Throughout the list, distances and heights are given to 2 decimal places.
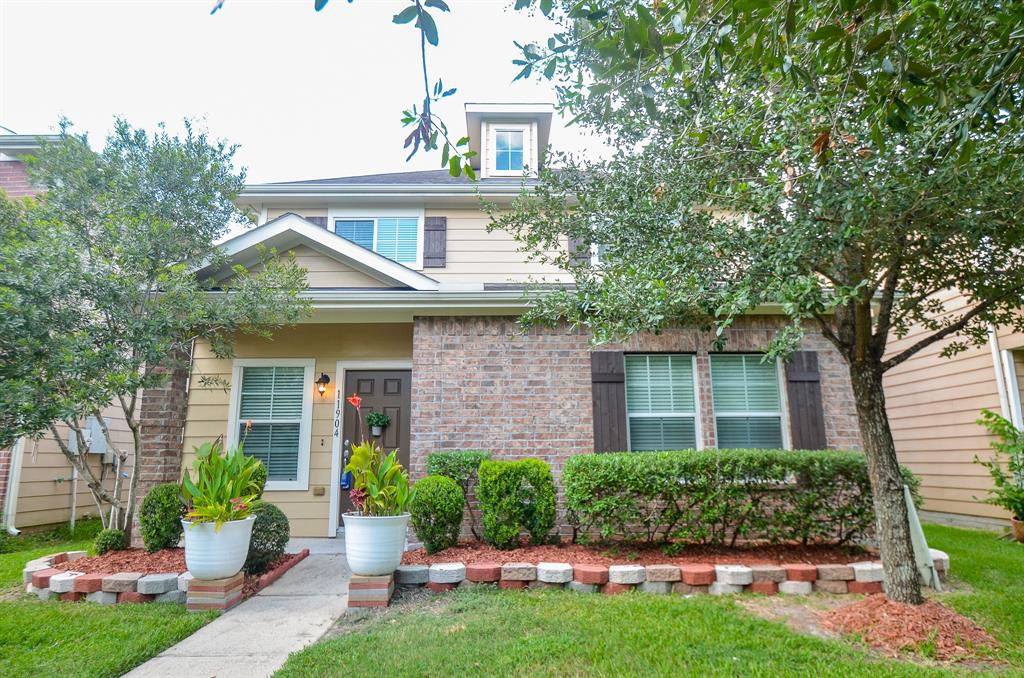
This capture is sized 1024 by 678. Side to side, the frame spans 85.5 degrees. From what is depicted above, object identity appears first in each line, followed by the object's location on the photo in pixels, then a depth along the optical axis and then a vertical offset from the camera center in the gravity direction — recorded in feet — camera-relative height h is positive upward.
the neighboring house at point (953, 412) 25.80 +1.11
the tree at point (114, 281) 15.16 +4.87
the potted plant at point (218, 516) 15.16 -2.21
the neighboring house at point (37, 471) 25.82 -1.70
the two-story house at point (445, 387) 21.85 +2.02
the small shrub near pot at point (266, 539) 17.93 -3.35
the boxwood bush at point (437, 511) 17.85 -2.40
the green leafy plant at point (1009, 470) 23.25 -1.57
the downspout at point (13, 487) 25.46 -2.30
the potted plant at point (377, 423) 24.86 +0.57
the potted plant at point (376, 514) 15.40 -2.24
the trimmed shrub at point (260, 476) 19.04 -1.36
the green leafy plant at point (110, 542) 18.26 -3.45
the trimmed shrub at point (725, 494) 17.76 -1.90
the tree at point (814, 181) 7.85 +5.19
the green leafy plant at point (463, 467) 19.74 -1.12
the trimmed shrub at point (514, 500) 18.15 -2.09
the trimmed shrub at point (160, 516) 17.95 -2.55
